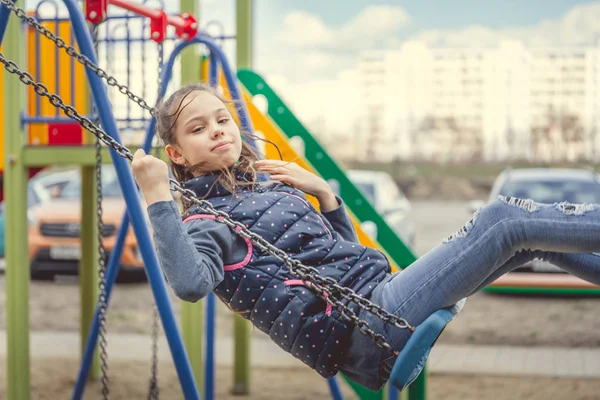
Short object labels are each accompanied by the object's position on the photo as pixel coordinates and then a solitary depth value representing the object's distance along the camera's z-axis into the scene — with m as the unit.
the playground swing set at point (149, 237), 2.10
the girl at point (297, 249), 2.03
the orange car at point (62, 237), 9.34
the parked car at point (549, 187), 8.55
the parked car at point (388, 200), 9.47
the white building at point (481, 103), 44.34
